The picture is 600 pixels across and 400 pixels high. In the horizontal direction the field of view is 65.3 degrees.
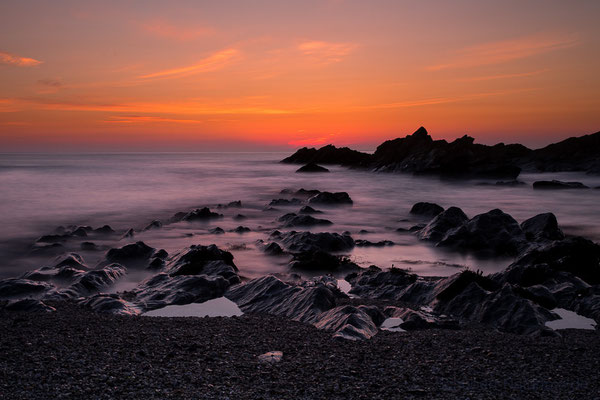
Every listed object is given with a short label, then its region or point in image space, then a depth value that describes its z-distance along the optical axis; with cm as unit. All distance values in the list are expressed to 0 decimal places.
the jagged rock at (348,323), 722
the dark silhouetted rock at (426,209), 2556
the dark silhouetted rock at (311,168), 8591
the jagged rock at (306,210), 2498
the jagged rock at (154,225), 2153
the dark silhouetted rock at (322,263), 1316
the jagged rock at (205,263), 1180
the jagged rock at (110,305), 863
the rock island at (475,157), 6412
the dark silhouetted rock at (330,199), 3027
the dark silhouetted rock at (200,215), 2380
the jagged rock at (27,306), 847
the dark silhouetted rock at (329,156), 10376
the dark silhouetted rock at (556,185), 4516
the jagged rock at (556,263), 1080
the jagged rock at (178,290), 962
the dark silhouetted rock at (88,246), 1664
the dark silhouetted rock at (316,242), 1547
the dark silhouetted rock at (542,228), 1672
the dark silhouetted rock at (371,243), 1720
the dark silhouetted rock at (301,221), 2147
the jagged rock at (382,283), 1036
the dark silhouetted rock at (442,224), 1809
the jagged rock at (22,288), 970
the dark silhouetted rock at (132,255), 1367
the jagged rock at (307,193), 3541
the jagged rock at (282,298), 864
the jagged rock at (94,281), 1028
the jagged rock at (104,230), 2018
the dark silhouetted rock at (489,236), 1585
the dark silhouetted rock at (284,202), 3030
